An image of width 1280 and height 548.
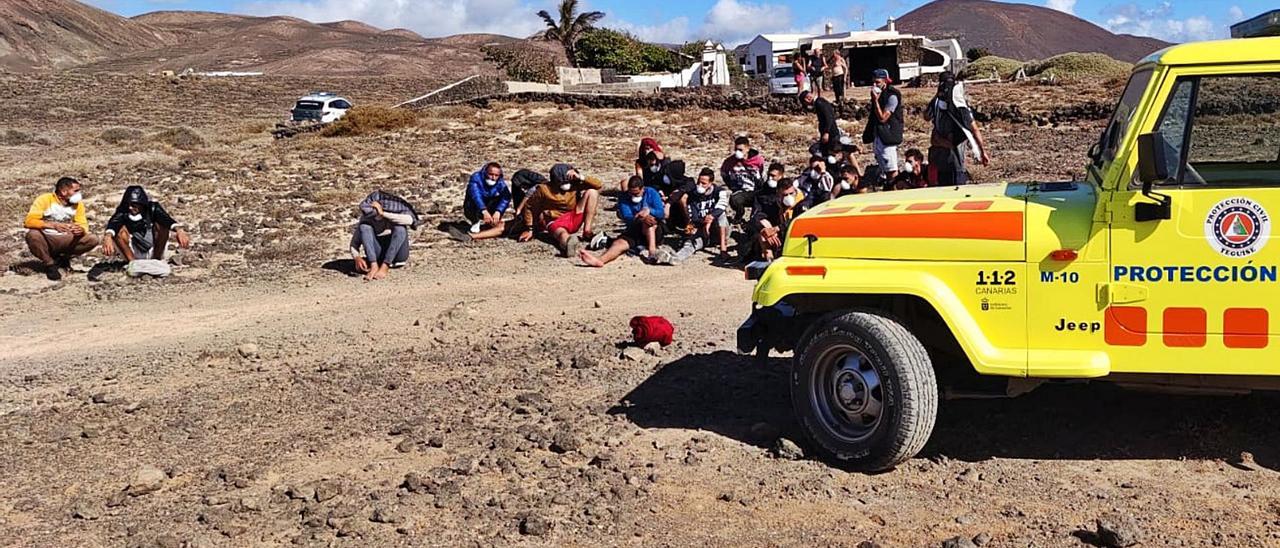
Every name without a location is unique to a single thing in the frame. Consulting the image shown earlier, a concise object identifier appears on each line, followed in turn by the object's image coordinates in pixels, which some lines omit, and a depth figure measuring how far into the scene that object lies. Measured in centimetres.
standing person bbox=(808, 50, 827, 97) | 2959
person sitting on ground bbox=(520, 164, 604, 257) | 1234
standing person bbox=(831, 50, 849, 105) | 2708
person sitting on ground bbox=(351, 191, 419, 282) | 1116
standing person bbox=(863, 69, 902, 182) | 1337
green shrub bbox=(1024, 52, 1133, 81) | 3619
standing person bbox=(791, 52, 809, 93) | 2766
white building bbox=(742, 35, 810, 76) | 4631
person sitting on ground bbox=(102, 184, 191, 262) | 1134
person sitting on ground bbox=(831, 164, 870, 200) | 1194
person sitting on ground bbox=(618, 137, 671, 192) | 1303
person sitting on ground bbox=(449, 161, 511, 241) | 1309
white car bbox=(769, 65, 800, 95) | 3569
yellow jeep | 471
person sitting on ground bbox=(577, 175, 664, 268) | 1145
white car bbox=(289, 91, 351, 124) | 3042
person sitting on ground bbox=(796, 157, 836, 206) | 1214
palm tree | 4912
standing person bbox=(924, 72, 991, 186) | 1155
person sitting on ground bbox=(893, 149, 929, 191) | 1278
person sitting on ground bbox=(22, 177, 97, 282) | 1120
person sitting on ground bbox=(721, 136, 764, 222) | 1320
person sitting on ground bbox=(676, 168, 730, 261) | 1189
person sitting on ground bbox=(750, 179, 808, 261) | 1088
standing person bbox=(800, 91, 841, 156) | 1331
